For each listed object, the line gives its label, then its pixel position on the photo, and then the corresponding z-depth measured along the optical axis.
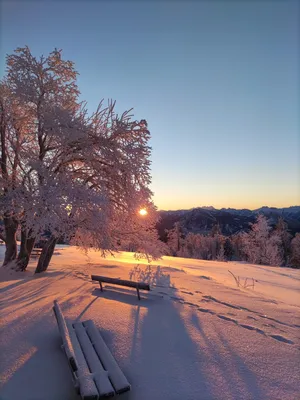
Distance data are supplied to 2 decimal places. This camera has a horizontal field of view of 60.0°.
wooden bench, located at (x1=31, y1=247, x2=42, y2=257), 19.88
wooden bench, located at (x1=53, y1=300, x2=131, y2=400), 3.23
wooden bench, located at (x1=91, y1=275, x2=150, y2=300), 7.01
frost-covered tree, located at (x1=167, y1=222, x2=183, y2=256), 61.19
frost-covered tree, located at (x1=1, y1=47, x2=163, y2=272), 8.52
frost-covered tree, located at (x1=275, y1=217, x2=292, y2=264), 50.42
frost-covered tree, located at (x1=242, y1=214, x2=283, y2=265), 35.50
